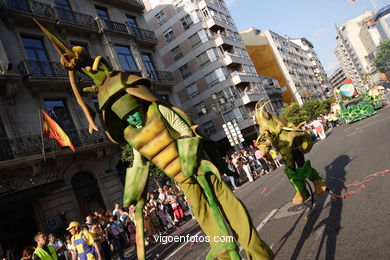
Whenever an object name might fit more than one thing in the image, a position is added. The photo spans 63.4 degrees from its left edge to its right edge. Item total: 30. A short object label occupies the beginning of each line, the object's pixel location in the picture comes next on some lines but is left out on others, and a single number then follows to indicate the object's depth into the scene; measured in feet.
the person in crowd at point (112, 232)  31.49
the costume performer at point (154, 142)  10.00
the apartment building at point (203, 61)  116.47
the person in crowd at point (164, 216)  37.99
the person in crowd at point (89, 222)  29.75
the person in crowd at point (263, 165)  57.41
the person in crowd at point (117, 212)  36.25
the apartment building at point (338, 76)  575.54
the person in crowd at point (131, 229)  34.19
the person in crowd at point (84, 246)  22.72
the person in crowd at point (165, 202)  40.38
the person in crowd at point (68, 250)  29.19
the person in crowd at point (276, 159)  55.57
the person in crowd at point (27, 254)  21.29
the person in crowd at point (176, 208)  40.40
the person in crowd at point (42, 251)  19.30
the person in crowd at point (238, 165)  55.26
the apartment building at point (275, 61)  197.57
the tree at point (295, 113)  136.77
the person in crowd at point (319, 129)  76.69
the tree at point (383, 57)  346.74
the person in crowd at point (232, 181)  51.01
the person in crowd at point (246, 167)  55.36
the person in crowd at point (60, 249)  29.55
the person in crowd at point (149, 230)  33.14
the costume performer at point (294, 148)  19.99
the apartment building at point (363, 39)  399.24
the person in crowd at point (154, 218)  36.76
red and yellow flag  41.65
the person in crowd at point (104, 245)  29.01
